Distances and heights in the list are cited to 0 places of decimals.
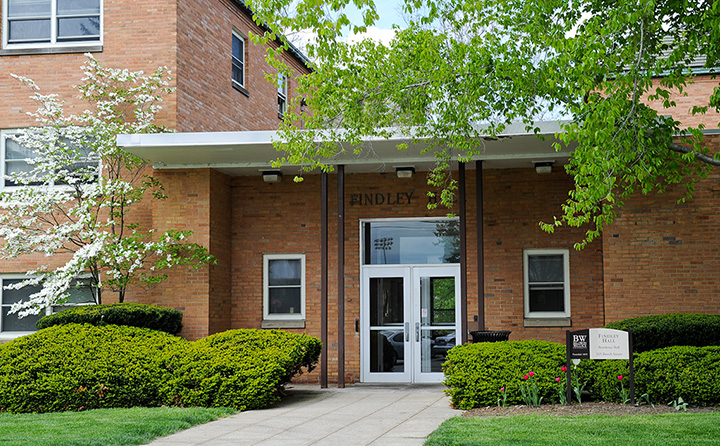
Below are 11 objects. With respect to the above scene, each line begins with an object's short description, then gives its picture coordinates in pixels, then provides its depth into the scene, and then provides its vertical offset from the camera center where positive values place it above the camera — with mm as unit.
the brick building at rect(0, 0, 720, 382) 13836 +826
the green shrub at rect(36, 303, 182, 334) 13797 -449
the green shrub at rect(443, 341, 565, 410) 11422 -1193
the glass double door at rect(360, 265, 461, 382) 15625 -639
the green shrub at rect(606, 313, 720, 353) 11992 -691
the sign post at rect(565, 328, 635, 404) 11070 -803
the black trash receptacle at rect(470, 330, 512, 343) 13445 -802
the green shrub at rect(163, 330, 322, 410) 11656 -1194
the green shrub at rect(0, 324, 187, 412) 11773 -1235
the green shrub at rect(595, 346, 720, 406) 10805 -1195
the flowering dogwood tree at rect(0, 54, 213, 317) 14961 +1761
